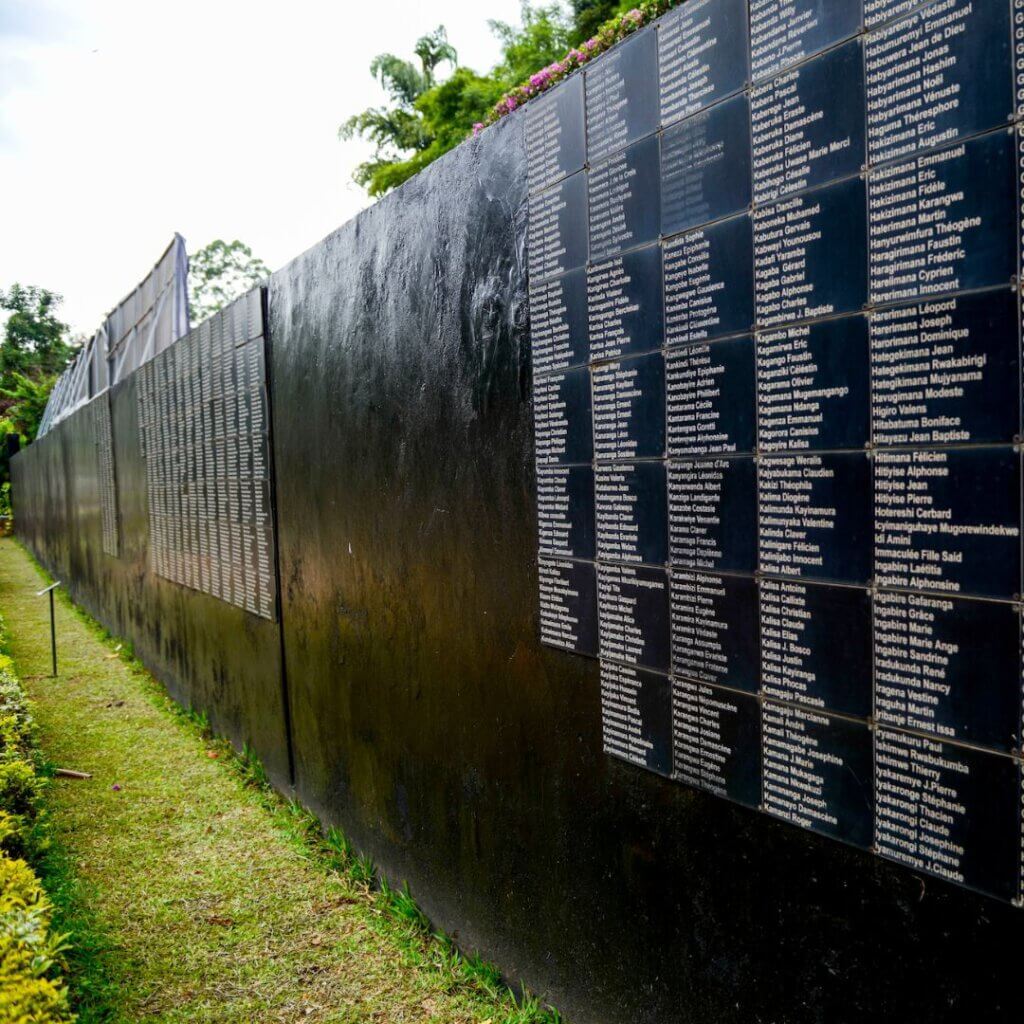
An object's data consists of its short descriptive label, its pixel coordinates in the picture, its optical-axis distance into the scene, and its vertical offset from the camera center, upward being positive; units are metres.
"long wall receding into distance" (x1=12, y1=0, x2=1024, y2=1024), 1.59 -0.18
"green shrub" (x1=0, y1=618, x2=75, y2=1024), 2.06 -1.22
